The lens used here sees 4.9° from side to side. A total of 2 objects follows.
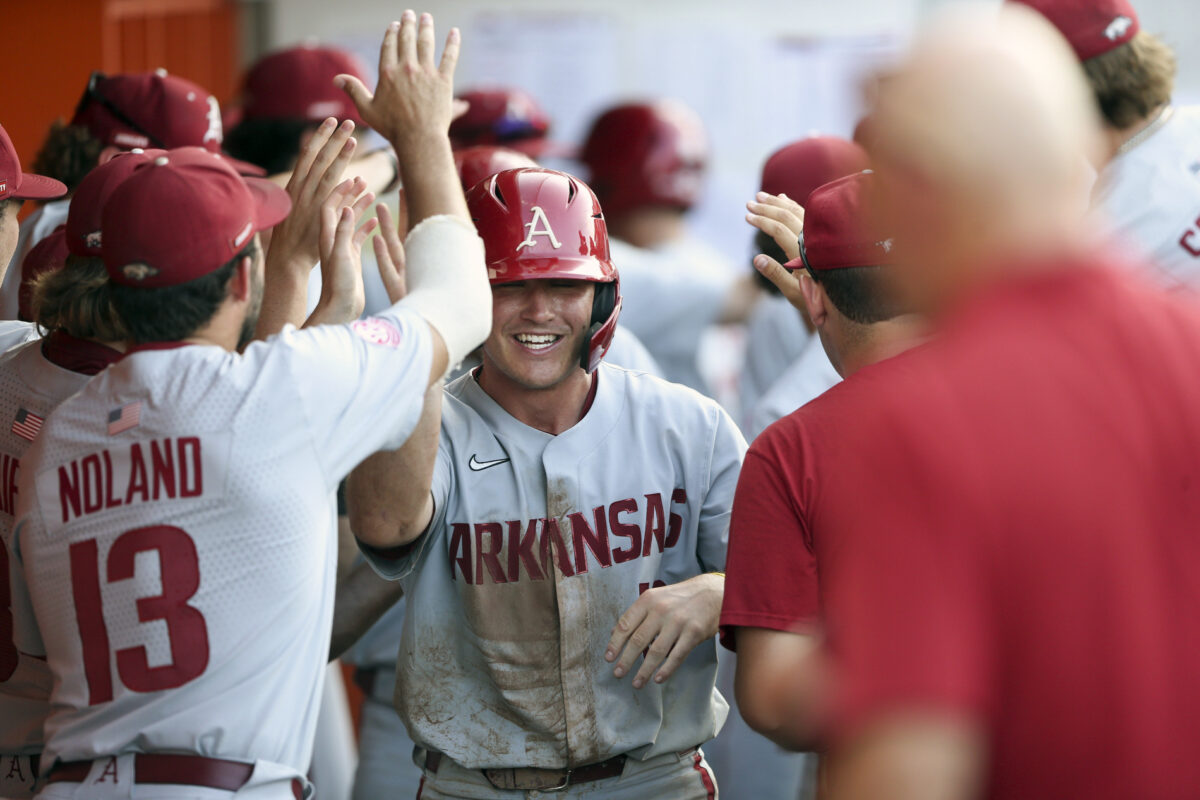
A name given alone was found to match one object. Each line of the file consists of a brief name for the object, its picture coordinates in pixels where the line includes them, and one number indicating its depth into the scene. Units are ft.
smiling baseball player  60.87
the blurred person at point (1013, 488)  57.32
